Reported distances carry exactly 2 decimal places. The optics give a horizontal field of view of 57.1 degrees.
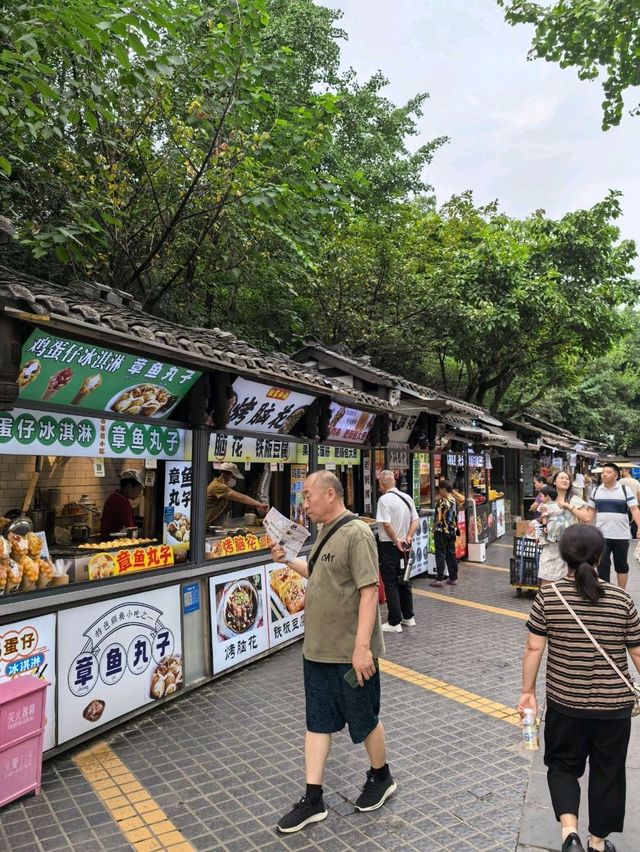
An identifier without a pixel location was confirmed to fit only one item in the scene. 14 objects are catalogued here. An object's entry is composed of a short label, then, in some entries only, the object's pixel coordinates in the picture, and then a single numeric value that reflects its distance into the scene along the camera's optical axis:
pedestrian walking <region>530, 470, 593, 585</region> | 6.65
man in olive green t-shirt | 3.26
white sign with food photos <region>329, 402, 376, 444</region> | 8.38
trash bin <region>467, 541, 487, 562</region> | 13.07
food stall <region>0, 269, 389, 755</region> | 4.00
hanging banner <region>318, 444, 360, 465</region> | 8.49
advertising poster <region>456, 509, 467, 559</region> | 13.01
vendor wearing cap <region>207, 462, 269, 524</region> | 6.88
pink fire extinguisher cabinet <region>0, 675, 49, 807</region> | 3.40
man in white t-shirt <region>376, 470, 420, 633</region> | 7.32
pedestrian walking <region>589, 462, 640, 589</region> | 7.81
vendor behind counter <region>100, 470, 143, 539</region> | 6.14
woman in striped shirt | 2.82
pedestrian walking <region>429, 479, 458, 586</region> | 10.27
